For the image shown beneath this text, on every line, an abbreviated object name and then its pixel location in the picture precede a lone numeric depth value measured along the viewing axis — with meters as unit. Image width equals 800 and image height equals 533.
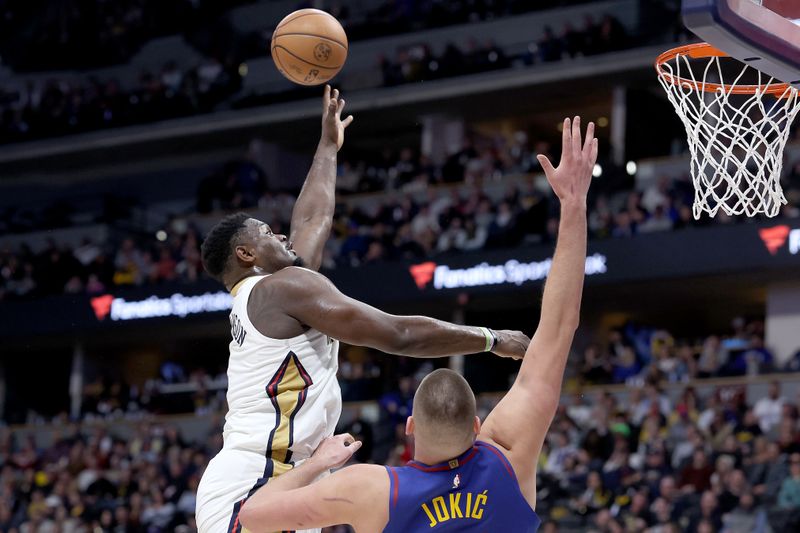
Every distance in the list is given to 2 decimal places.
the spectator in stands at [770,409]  13.27
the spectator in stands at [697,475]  12.16
